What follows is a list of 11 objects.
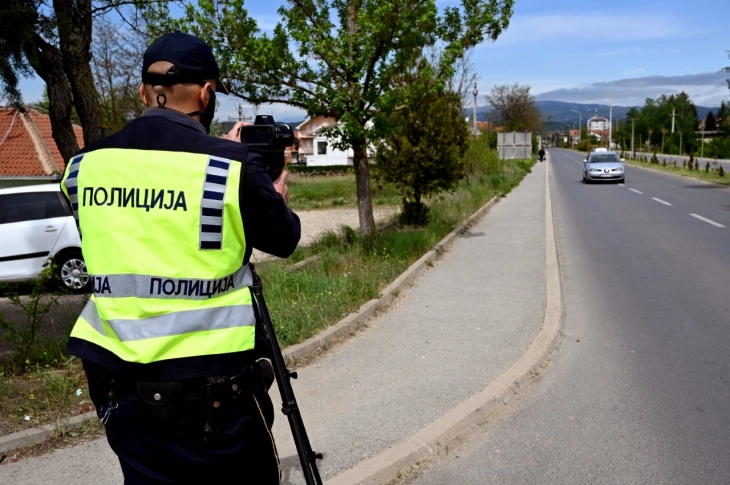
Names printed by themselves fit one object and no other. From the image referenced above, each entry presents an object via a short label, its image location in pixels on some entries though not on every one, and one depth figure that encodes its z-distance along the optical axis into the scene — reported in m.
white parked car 10.60
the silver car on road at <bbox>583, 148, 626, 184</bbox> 31.48
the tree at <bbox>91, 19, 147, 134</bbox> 22.92
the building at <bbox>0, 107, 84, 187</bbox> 24.05
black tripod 2.14
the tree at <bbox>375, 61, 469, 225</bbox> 12.57
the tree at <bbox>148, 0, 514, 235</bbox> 9.23
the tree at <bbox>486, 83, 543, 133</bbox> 56.97
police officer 1.87
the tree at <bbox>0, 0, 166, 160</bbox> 5.12
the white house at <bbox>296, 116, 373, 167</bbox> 76.44
